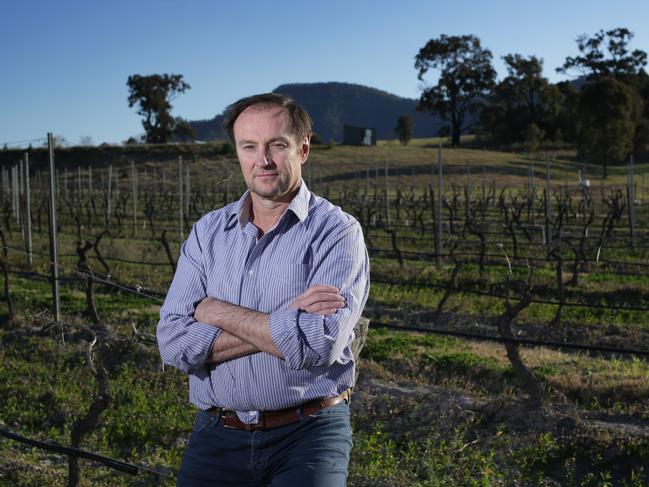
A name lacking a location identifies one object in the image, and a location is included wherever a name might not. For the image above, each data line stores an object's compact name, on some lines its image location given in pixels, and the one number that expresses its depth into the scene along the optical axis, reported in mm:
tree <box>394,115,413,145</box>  62219
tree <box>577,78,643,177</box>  43656
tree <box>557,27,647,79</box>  57594
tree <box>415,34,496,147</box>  59625
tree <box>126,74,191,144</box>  63188
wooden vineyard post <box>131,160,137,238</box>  21083
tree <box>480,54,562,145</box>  56656
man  2273
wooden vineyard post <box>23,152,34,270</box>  12845
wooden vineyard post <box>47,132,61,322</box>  8805
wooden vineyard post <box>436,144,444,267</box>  14420
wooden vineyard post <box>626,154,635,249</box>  17747
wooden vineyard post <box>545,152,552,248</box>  15869
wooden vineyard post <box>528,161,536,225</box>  22202
